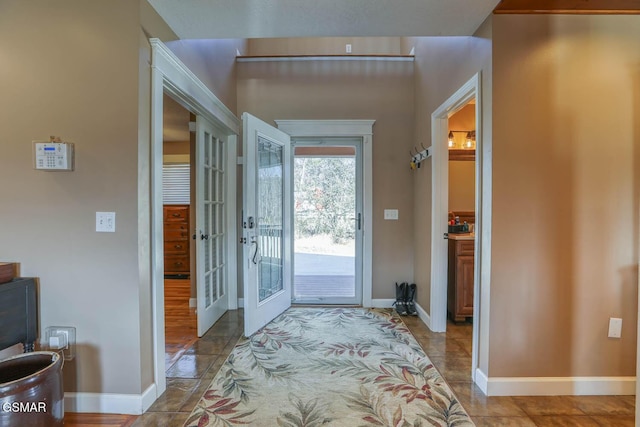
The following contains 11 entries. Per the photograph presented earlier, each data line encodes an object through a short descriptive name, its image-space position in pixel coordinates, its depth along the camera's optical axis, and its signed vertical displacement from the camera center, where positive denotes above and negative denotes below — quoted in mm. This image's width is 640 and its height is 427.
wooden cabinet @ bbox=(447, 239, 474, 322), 3135 -714
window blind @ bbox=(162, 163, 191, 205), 5612 +459
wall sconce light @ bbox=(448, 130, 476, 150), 3916 +875
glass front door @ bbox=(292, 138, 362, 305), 3830 -41
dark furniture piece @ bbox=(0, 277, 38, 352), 1633 -584
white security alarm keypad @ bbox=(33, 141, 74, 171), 1729 +296
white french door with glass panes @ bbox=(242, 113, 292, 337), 2879 -152
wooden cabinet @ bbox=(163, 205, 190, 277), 5410 -582
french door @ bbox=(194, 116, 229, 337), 2906 -187
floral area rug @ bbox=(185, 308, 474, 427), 1760 -1193
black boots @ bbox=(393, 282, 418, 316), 3523 -1036
